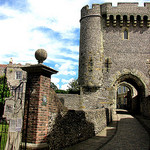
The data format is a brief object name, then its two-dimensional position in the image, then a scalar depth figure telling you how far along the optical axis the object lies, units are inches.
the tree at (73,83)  1157.0
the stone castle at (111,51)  662.5
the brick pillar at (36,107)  194.9
